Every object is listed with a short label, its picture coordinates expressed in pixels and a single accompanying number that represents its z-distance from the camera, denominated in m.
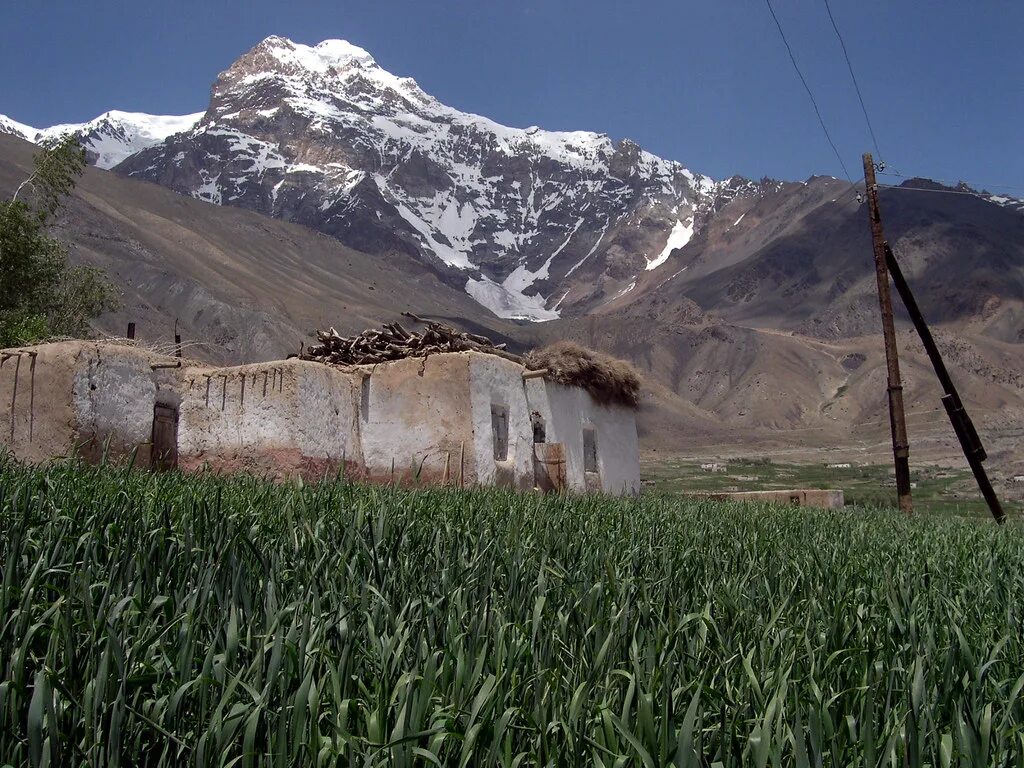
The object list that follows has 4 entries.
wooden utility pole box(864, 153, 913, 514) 14.30
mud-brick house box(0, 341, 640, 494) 9.95
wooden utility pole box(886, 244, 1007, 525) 14.60
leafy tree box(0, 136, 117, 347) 18.72
